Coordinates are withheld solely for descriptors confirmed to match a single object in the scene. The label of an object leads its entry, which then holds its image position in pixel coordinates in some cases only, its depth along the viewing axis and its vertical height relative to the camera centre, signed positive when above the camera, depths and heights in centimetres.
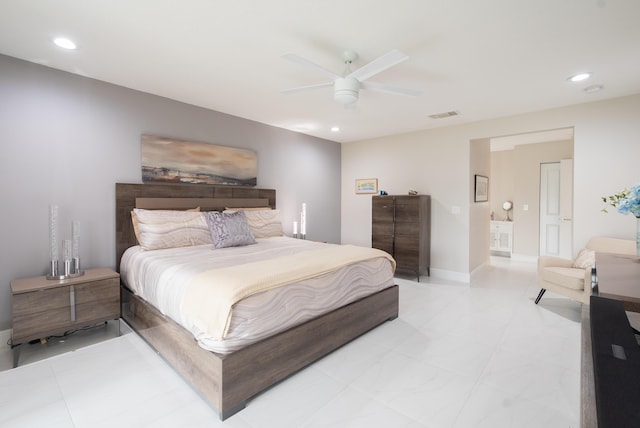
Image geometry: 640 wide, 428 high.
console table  75 -37
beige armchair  322 -75
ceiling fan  220 +101
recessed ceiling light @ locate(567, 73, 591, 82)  294 +130
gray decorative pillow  337 -28
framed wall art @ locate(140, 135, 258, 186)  355 +57
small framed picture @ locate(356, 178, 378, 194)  587 +42
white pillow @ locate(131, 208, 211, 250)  312 -25
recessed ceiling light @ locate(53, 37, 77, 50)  236 +132
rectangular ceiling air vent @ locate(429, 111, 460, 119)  419 +132
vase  194 -19
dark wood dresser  482 -39
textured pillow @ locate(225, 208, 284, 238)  409 -22
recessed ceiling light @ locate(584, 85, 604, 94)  325 +130
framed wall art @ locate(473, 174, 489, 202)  512 +31
